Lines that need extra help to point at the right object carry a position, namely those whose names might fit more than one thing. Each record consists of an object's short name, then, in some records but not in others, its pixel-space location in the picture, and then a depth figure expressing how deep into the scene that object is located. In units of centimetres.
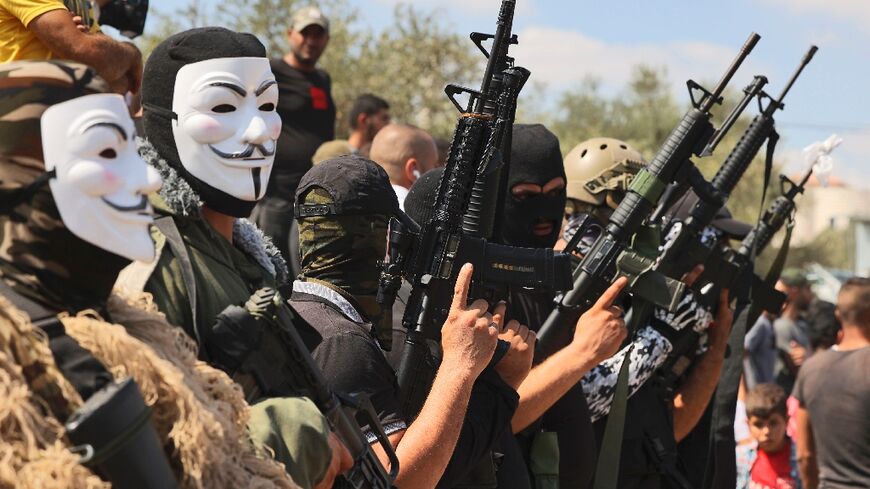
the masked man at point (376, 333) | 307
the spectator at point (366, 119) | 845
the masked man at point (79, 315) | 175
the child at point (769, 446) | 690
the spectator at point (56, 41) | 381
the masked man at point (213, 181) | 240
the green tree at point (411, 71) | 1599
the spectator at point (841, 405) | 617
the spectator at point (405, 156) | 587
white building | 8900
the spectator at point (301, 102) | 803
